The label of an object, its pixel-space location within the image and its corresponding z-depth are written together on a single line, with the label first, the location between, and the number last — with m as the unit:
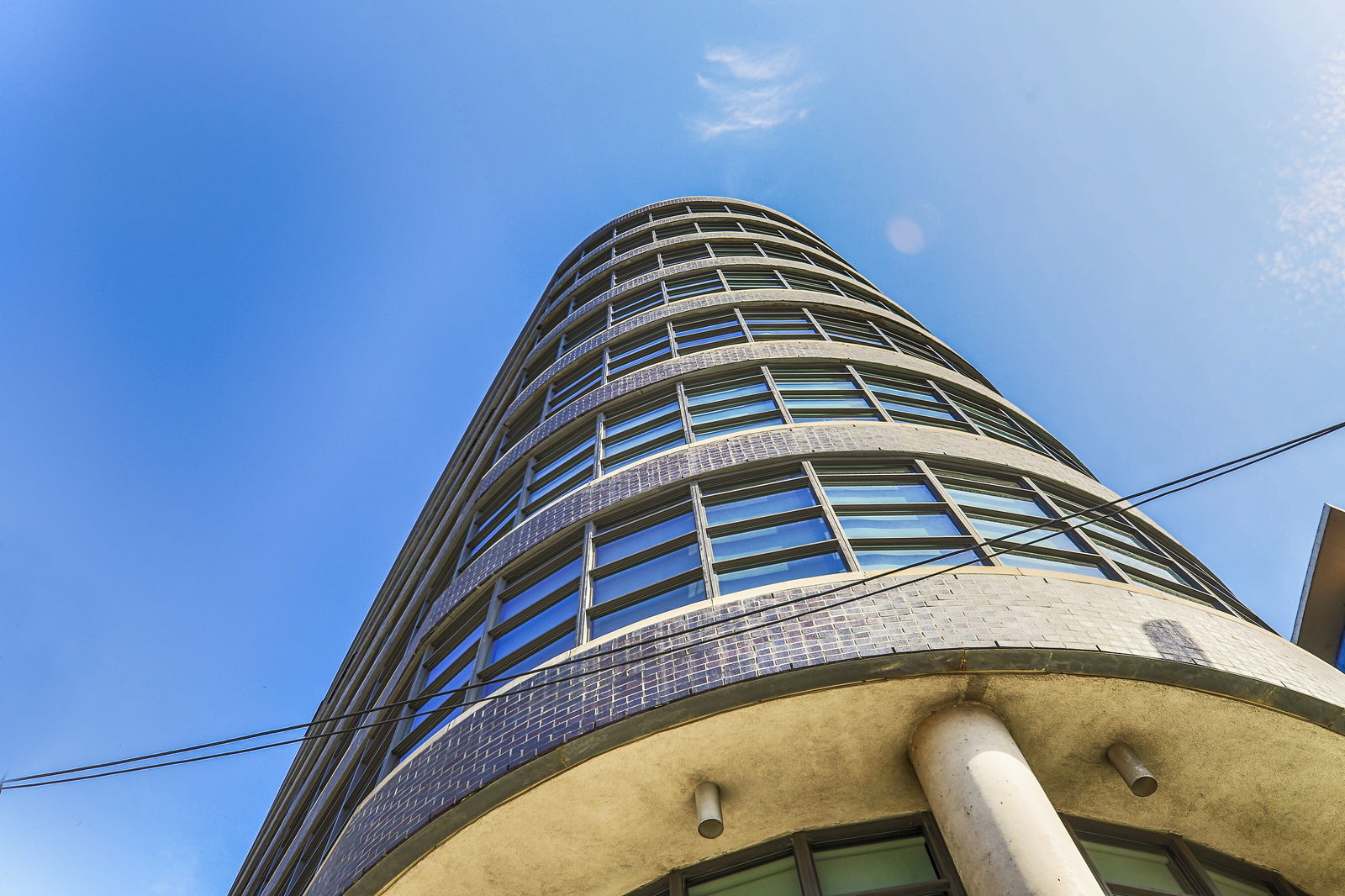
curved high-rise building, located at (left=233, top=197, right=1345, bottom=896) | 7.16
